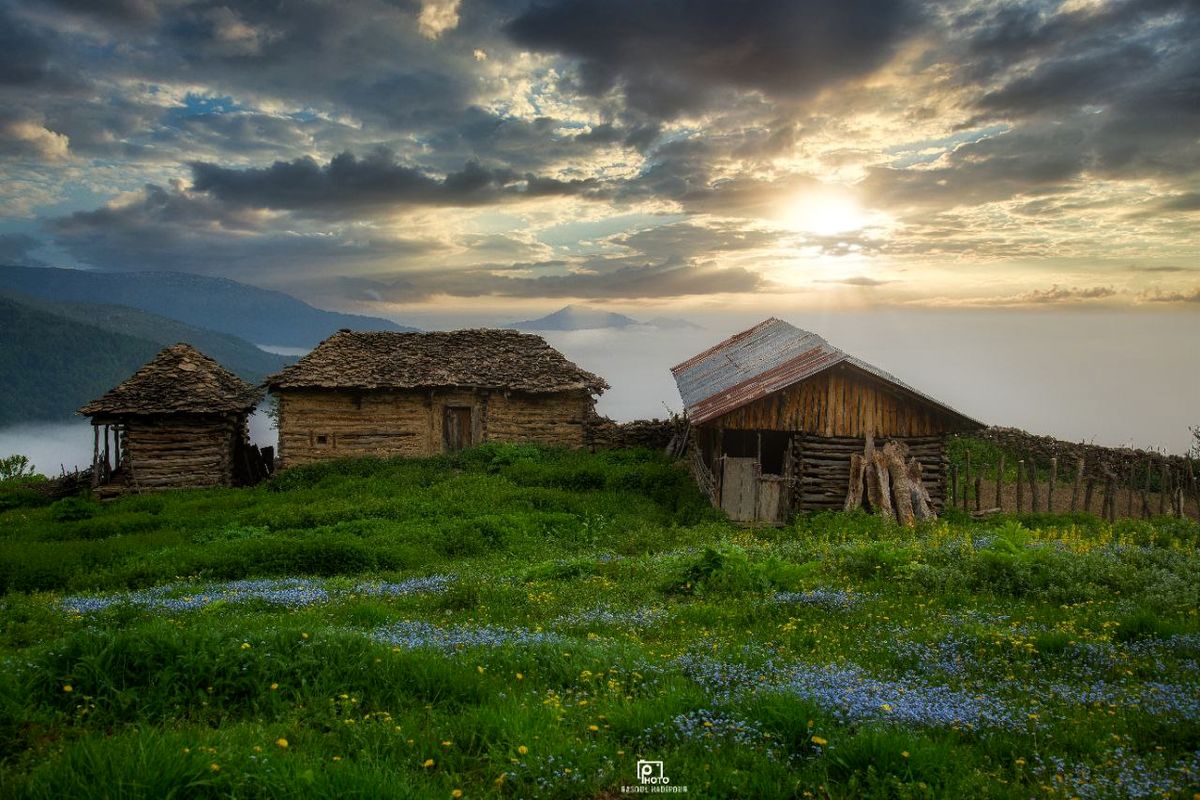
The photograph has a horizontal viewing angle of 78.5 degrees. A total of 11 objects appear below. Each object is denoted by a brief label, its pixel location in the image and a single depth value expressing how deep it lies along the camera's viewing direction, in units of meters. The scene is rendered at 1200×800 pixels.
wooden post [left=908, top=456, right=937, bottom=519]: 21.53
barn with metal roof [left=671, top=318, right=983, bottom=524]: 21.78
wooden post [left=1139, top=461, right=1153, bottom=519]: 23.31
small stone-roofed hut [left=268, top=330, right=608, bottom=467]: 32.78
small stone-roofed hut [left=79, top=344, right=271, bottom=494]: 30.88
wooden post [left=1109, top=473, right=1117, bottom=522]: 23.17
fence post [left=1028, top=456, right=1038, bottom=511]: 24.38
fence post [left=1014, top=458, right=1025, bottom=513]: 24.19
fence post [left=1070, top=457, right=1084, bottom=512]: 24.14
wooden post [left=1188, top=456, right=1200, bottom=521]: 24.75
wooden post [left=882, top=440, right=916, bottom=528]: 21.41
